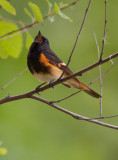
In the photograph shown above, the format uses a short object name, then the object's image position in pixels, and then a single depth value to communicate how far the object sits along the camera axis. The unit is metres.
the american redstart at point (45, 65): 7.55
